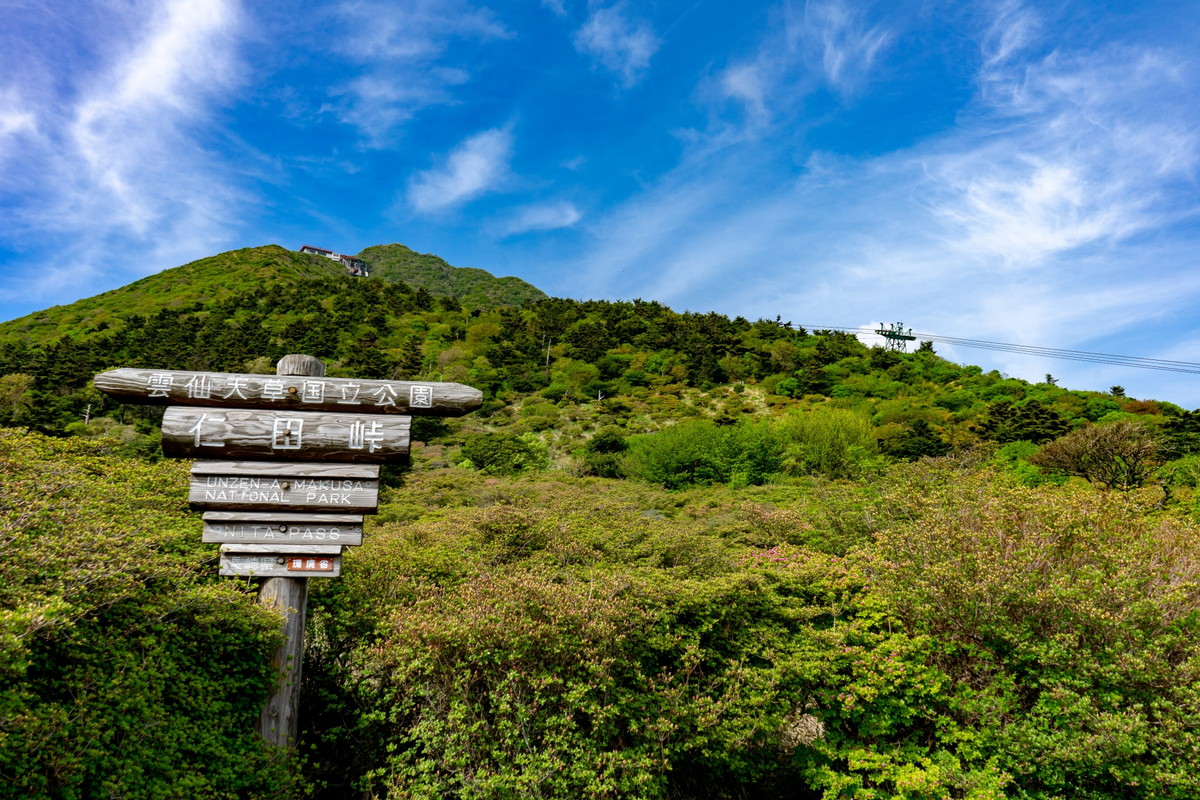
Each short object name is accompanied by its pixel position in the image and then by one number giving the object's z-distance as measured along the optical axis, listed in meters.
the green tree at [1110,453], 21.70
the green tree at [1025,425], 32.41
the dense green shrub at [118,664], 3.55
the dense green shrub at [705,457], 32.88
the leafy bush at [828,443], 31.44
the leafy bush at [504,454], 33.91
